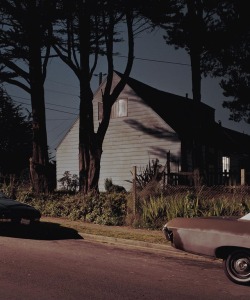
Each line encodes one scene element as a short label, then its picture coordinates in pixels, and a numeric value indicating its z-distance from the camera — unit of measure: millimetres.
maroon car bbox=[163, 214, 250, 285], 6879
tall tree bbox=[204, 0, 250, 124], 22797
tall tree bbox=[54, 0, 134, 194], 18297
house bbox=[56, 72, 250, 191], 25094
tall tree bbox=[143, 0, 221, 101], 21812
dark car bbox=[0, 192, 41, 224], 12422
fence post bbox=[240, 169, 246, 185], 13508
